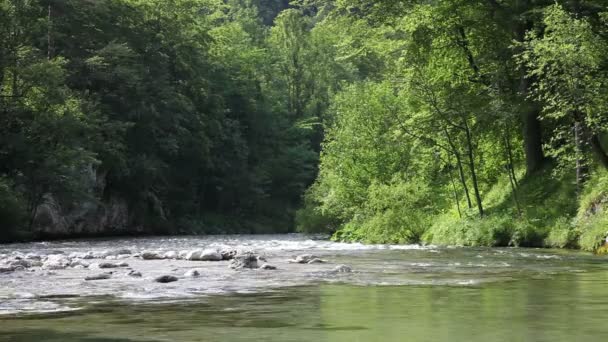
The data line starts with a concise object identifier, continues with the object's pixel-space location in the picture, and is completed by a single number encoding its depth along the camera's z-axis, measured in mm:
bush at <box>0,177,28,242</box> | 32656
